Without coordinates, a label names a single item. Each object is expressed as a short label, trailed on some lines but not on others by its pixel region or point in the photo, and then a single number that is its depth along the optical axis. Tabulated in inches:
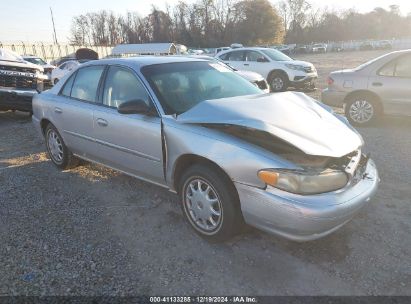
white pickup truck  363.6
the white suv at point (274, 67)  532.7
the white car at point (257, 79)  364.8
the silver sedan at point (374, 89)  281.3
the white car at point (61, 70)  660.1
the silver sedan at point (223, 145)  113.4
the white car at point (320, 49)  2805.1
